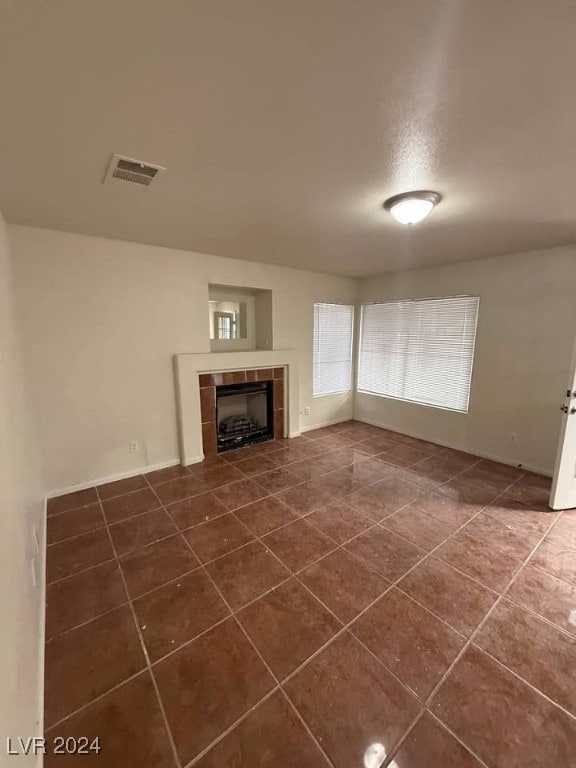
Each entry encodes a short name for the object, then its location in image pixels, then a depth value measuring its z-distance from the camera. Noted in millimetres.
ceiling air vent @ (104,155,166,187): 1564
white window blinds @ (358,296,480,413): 3803
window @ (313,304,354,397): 4684
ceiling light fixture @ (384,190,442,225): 1943
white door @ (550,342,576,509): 2467
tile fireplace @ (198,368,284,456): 3646
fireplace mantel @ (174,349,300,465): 3367
